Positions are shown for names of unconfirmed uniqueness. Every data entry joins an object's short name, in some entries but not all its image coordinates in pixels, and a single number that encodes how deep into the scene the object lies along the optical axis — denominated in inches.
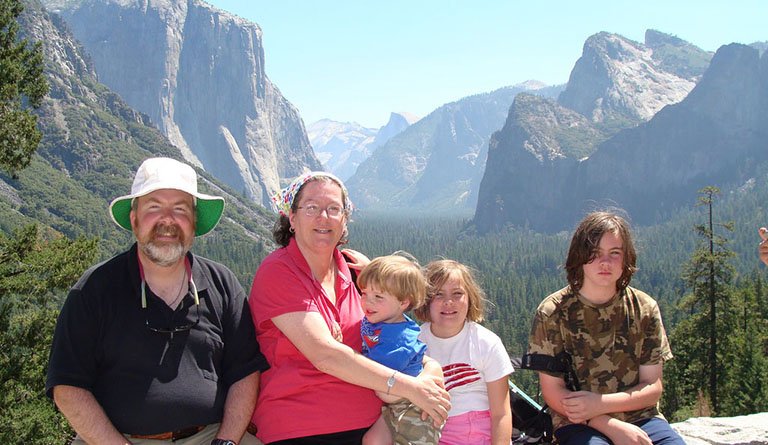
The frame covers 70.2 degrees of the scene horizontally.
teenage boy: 145.6
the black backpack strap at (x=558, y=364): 142.6
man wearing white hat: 118.4
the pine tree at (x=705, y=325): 807.1
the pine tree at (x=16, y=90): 343.9
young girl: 137.3
